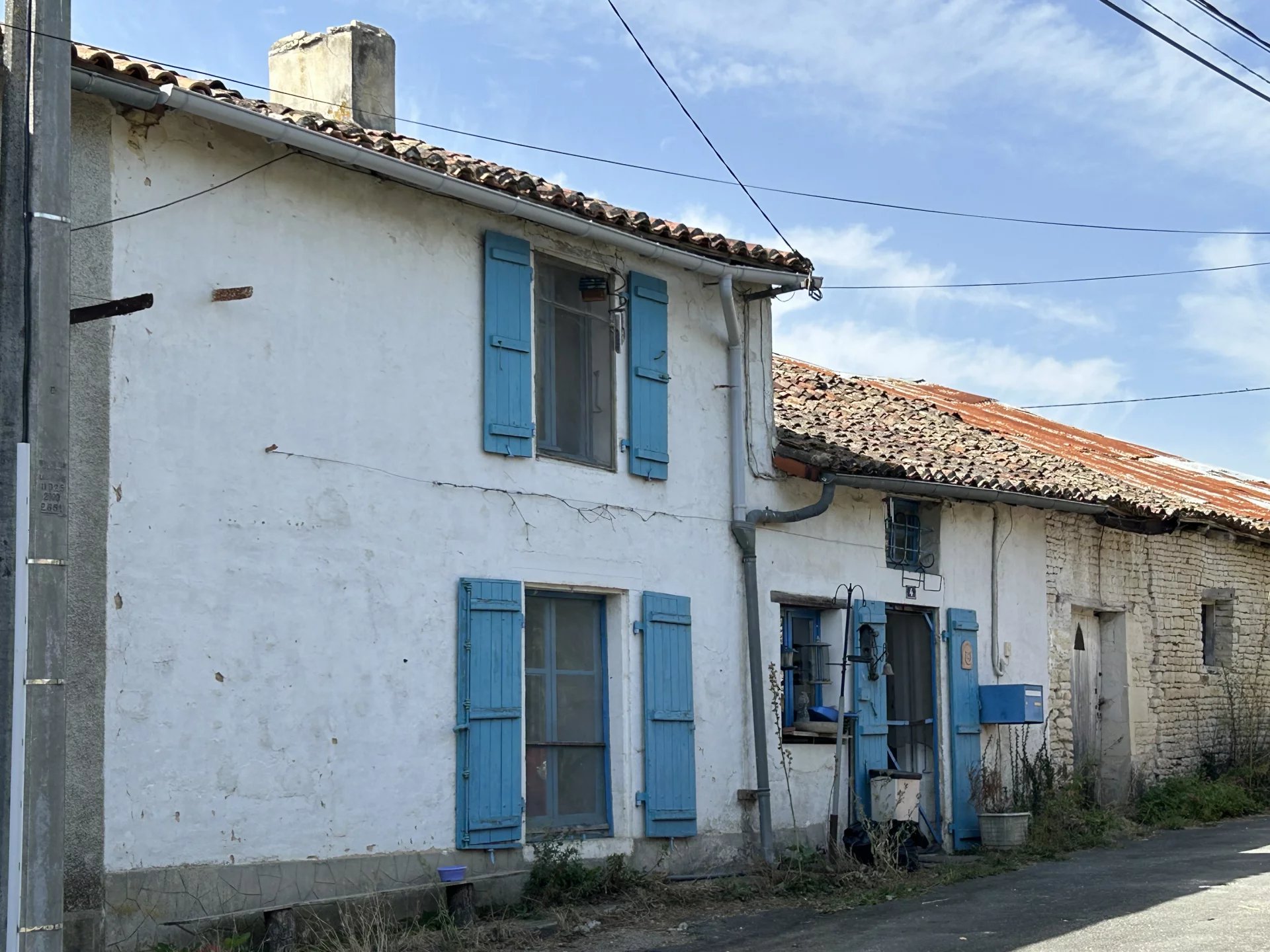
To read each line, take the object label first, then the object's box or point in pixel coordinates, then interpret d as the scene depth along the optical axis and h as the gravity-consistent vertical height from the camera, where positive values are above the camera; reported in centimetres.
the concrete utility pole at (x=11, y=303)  584 +135
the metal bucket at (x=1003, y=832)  1263 -189
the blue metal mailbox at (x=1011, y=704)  1309 -84
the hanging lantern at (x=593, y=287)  1028 +226
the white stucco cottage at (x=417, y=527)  740 +56
